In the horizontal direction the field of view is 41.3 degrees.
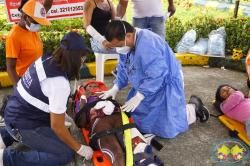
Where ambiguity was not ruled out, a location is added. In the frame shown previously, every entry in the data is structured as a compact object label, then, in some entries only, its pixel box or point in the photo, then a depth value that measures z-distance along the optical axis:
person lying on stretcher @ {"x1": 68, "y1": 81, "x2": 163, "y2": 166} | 2.90
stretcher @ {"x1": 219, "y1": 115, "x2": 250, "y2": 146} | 3.45
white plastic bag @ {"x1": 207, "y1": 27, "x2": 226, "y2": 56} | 5.39
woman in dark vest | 2.59
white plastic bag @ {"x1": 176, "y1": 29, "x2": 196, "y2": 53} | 5.48
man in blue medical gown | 3.15
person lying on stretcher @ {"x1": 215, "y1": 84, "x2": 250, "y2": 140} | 3.65
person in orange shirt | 3.34
